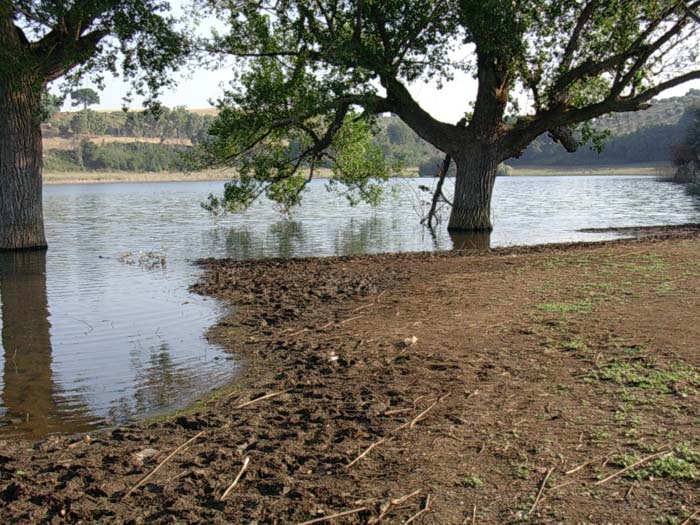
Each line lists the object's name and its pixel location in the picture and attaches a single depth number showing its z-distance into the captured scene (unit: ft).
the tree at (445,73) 58.90
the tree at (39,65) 58.23
